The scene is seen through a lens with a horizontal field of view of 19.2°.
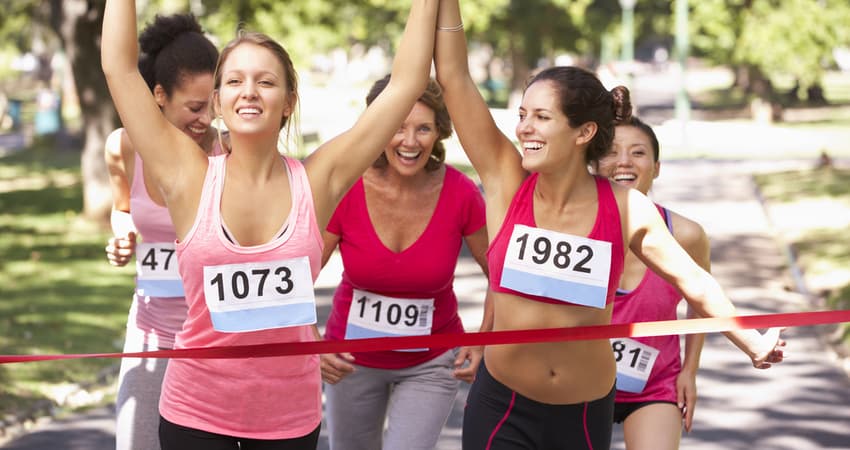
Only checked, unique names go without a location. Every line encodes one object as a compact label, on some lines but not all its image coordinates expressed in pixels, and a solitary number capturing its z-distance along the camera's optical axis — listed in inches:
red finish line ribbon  269.5
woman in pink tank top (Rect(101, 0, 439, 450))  261.7
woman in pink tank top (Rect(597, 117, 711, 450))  344.4
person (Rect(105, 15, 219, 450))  334.5
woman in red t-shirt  345.9
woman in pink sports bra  286.6
